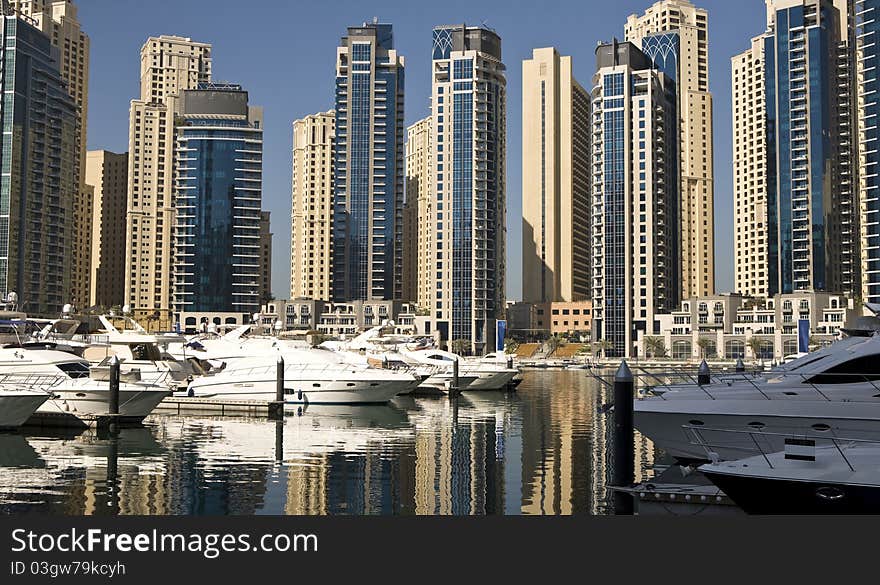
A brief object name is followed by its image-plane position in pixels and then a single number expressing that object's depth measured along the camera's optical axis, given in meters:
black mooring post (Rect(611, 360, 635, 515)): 20.97
